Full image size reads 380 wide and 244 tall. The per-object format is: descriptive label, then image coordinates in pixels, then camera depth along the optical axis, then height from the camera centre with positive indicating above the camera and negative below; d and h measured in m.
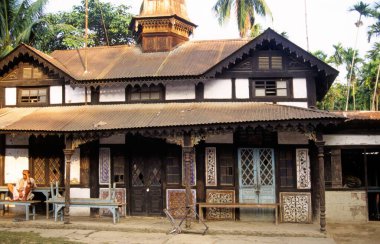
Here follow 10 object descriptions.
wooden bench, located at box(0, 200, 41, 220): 14.17 -1.58
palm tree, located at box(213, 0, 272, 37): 30.28 +10.80
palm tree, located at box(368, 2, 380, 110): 39.32 +12.51
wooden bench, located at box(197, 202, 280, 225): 13.28 -1.67
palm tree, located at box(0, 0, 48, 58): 22.62 +7.94
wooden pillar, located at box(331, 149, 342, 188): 14.76 -0.57
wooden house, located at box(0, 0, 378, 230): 13.70 +0.96
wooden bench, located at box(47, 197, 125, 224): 13.68 -1.58
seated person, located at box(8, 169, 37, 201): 14.49 -1.08
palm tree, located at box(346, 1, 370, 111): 39.50 +13.86
